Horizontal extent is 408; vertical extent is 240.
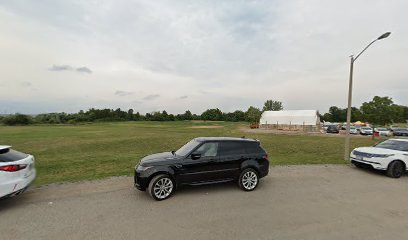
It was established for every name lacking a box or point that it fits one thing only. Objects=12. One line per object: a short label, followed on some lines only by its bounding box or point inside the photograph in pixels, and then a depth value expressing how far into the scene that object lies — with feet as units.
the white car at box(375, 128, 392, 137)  120.06
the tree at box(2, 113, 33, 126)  246.68
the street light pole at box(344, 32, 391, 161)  36.35
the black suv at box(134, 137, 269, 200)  18.30
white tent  154.40
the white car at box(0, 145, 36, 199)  15.72
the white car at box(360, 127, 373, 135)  116.88
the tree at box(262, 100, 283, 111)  347.56
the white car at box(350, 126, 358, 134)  128.73
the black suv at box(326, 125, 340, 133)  128.22
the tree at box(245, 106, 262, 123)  205.16
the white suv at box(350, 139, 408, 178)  25.81
